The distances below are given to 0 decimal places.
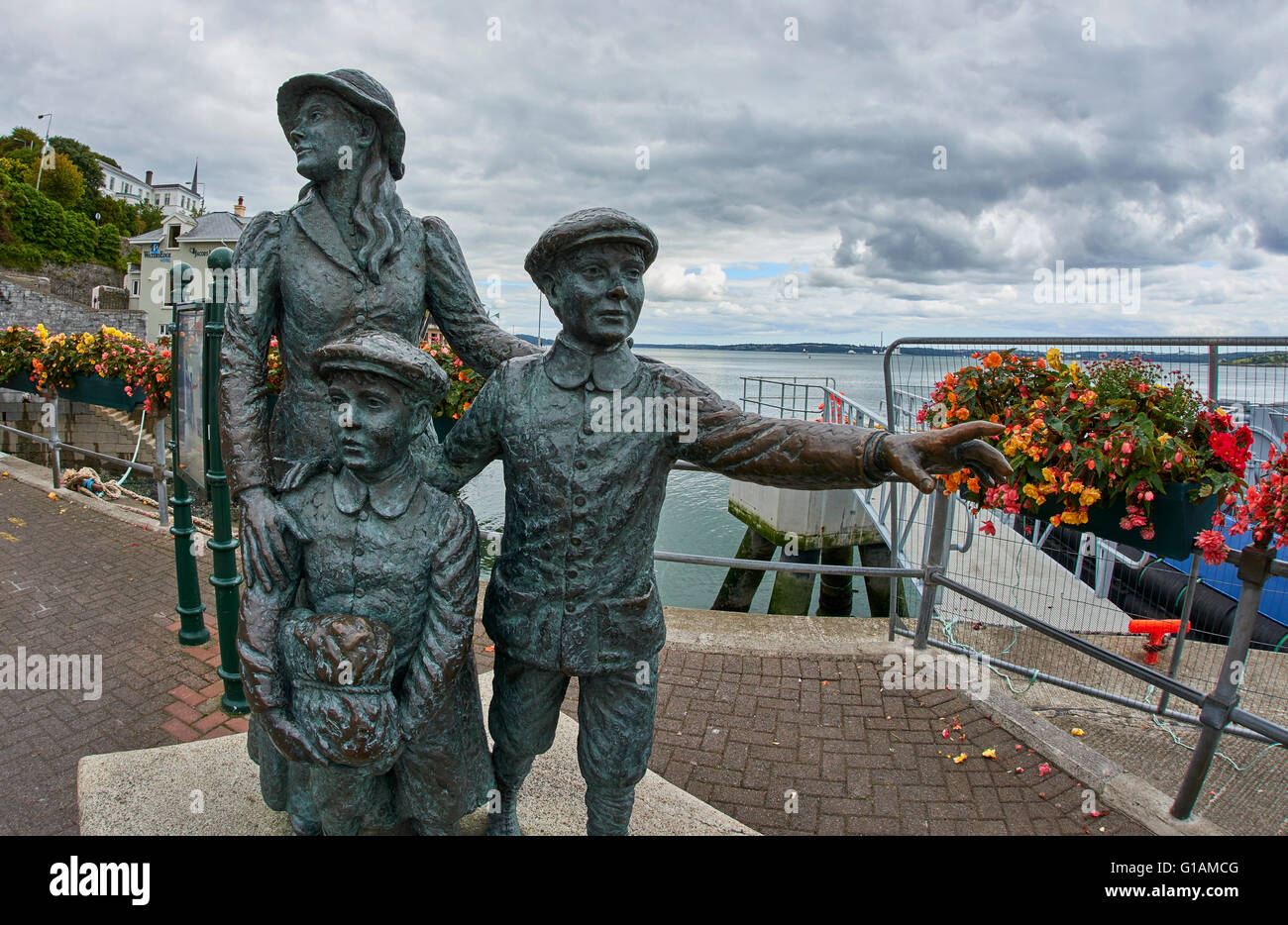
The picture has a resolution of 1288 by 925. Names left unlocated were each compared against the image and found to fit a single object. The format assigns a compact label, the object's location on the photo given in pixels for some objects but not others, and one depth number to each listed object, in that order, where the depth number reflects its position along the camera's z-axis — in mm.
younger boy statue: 2148
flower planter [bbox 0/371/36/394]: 10961
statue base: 3006
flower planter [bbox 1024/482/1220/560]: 3783
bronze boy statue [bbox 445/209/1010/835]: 2217
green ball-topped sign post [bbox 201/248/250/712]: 4191
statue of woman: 2531
